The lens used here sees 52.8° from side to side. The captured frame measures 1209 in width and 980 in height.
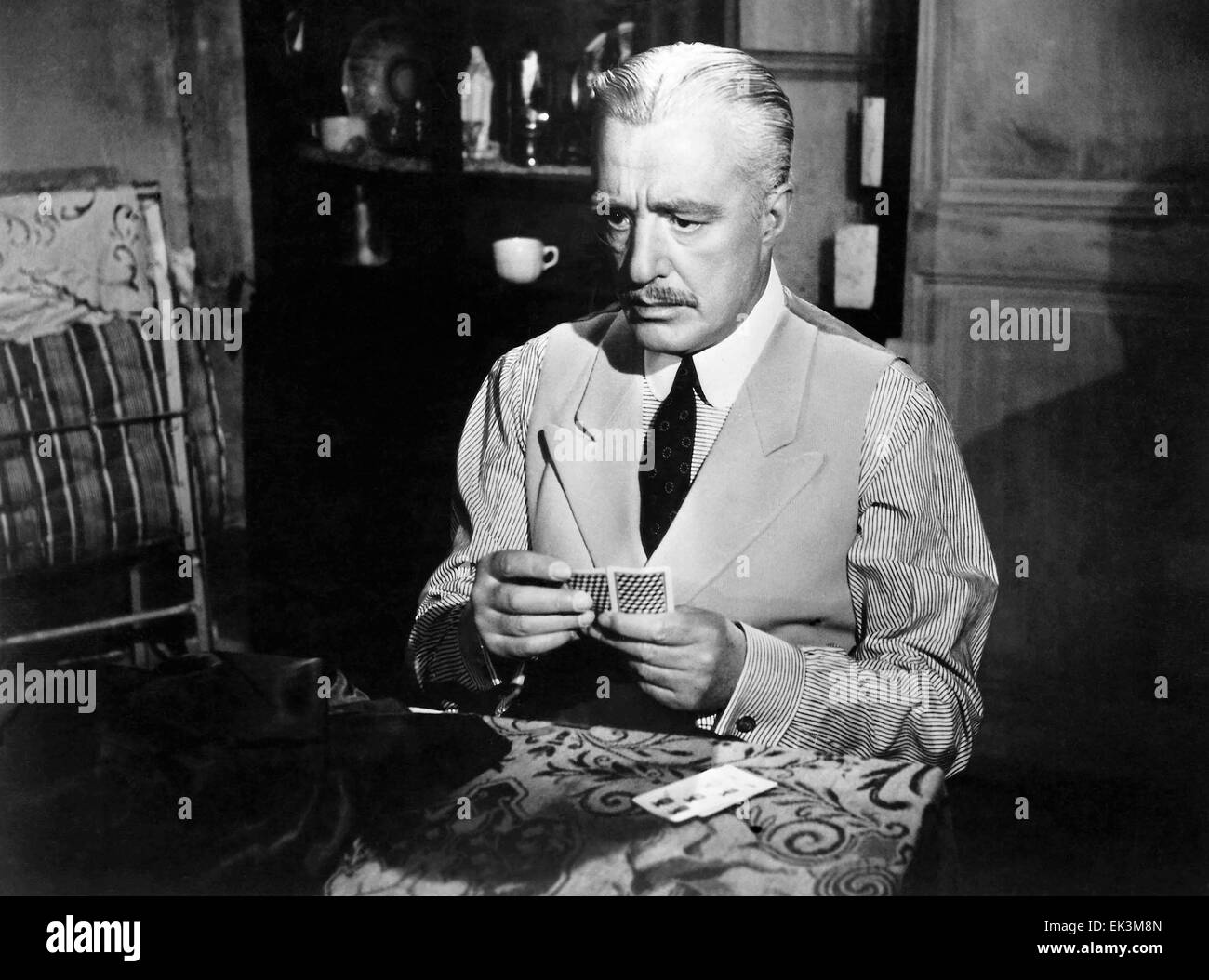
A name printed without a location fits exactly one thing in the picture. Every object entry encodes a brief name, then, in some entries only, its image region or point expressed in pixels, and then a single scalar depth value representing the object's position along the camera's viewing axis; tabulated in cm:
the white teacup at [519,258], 322
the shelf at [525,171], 337
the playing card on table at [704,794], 132
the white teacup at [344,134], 341
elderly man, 165
